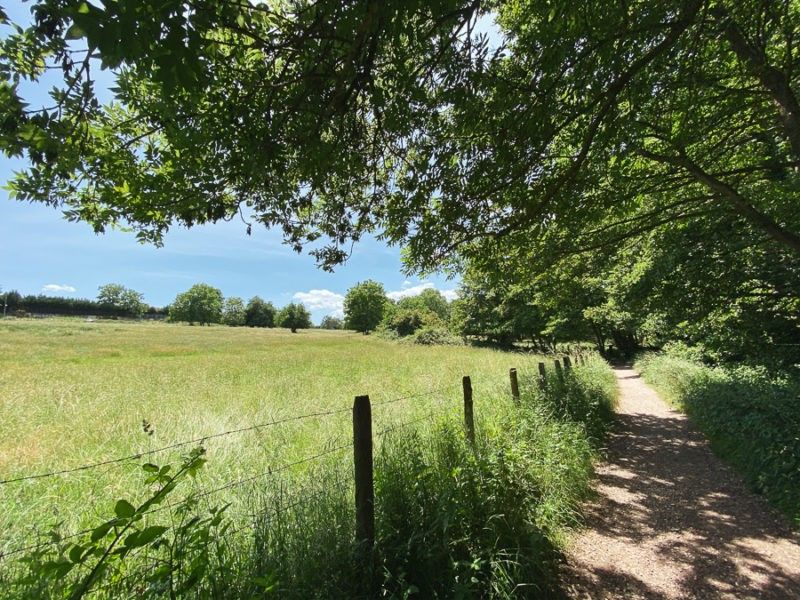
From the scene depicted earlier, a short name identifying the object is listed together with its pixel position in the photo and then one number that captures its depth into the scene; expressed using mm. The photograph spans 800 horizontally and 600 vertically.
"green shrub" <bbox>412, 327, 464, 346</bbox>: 37406
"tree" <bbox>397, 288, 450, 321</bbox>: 96562
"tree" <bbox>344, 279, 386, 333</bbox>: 71250
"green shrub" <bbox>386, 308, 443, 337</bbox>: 45250
